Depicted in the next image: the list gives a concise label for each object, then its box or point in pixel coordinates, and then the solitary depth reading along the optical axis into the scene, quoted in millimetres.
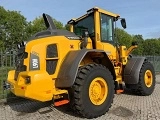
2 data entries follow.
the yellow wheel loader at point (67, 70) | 2700
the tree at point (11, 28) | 17969
